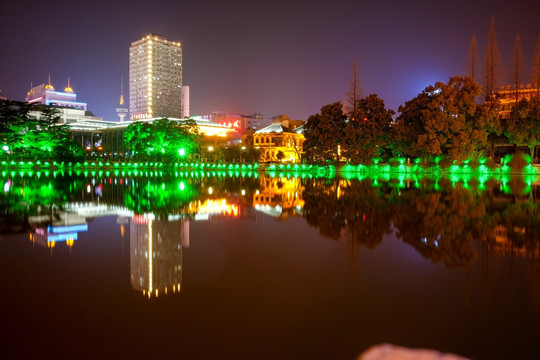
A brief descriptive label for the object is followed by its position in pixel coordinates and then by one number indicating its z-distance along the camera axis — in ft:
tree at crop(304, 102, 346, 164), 157.58
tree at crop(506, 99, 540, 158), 129.59
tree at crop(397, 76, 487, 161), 128.88
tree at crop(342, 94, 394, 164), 150.50
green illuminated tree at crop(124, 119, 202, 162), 192.24
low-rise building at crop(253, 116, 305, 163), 242.58
